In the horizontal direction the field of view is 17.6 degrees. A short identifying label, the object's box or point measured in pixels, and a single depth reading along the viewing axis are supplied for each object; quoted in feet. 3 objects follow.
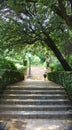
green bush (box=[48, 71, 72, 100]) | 28.76
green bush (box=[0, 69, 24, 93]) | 31.37
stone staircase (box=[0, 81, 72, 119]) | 25.30
